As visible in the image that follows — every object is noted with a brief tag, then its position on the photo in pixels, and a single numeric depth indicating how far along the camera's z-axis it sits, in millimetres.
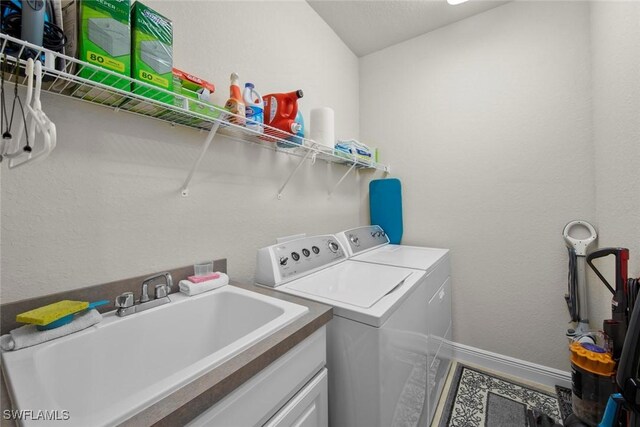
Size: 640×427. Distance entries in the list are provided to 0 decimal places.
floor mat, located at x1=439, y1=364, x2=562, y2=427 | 1612
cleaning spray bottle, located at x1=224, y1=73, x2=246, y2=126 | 1142
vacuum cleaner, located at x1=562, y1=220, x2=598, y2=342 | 1697
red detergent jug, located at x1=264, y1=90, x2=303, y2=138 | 1387
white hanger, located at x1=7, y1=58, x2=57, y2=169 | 592
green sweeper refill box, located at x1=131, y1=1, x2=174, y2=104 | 862
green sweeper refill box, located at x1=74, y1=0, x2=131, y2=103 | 750
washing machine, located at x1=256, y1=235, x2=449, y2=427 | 955
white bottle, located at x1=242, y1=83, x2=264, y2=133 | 1224
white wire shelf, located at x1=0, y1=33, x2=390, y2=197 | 671
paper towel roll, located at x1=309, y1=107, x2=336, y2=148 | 1698
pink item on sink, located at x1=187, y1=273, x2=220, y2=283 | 1131
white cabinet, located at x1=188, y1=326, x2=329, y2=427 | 619
